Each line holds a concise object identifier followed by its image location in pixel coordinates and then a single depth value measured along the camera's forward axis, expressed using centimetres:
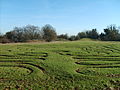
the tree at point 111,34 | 8441
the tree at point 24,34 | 6314
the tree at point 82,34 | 10083
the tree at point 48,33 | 6156
